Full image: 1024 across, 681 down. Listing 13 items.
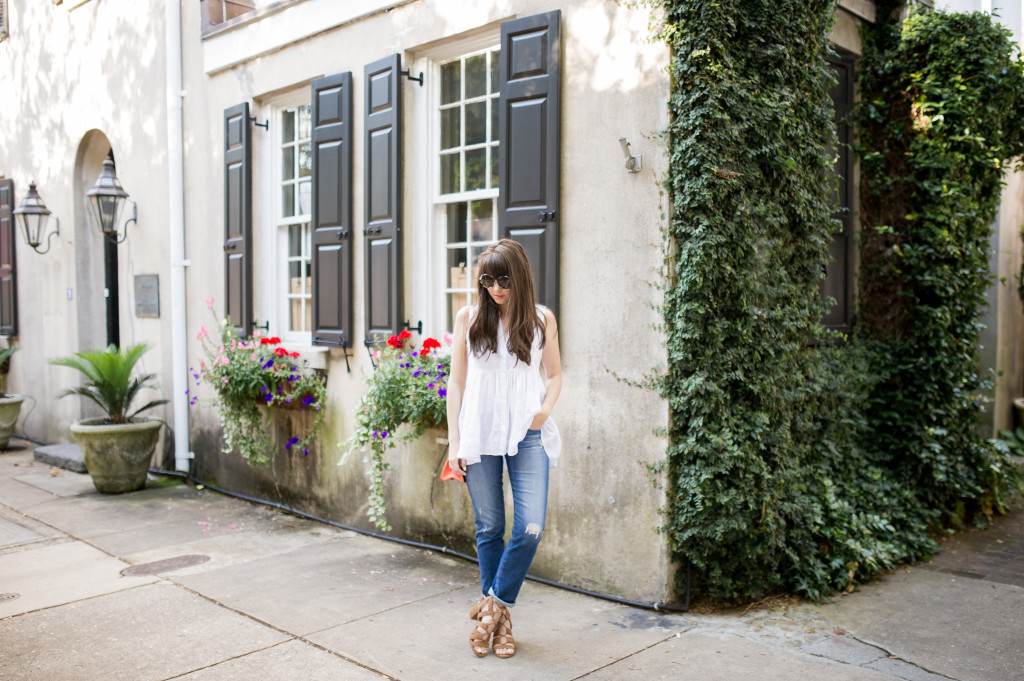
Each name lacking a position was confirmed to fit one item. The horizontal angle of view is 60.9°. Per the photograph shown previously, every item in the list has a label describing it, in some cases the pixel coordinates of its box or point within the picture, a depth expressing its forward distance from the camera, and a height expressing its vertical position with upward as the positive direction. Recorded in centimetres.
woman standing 374 -48
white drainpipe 776 +80
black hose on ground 448 -158
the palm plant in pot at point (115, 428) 749 -106
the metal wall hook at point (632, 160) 450 +75
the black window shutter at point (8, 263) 1059 +52
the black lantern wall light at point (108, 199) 810 +100
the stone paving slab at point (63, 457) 861 -154
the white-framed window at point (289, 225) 694 +66
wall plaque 824 +10
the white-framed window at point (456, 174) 554 +86
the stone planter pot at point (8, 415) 997 -125
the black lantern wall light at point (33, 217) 959 +99
